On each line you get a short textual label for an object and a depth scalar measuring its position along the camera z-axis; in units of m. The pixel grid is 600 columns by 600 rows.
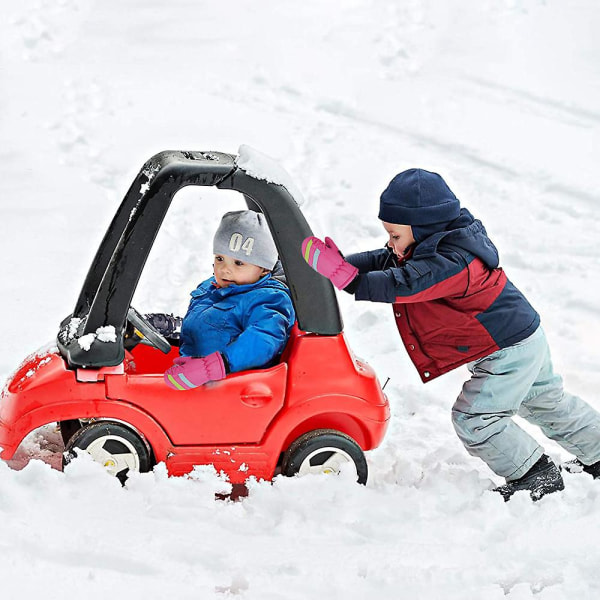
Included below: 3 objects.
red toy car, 5.14
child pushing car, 5.34
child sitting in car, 5.49
